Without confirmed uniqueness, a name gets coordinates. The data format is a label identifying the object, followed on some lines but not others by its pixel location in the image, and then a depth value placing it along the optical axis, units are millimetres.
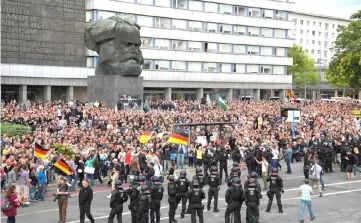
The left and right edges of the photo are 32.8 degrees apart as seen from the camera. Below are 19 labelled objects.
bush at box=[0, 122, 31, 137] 29969
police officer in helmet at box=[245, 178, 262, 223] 16781
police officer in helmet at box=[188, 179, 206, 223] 16875
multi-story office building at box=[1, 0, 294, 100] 68500
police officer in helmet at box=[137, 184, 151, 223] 15844
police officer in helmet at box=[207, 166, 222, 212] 18531
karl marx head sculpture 44406
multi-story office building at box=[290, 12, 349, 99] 130375
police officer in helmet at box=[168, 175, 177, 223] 17344
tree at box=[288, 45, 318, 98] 113625
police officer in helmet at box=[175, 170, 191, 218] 17547
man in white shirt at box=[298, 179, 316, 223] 17609
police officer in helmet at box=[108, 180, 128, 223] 15992
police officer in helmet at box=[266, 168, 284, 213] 18812
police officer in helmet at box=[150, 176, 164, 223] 16891
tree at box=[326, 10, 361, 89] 65875
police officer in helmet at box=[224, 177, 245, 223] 16500
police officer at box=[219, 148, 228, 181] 24891
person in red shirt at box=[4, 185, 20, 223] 15062
